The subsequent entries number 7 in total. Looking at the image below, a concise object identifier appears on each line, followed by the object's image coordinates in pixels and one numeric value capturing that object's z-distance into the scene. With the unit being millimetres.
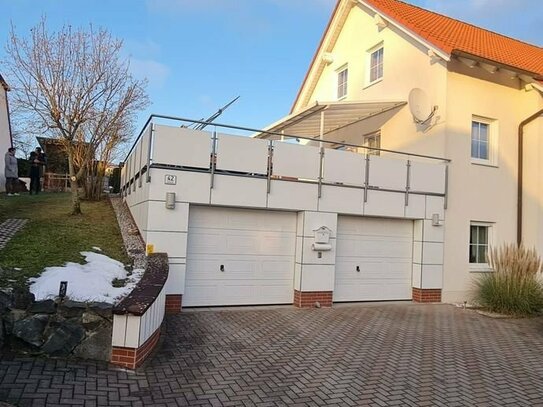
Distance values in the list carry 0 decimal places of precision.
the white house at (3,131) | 20292
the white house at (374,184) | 8945
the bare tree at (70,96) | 11320
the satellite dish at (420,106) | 11445
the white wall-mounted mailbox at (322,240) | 9711
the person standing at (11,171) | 15359
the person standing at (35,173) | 16331
